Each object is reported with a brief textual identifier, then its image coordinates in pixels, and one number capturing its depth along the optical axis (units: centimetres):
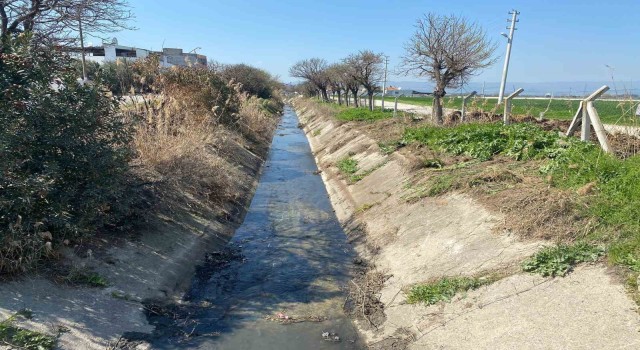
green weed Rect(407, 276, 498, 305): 699
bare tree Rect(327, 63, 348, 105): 4745
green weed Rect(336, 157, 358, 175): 1815
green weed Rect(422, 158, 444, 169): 1249
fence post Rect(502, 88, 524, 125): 1531
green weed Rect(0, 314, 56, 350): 572
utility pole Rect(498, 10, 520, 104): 4034
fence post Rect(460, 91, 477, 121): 1970
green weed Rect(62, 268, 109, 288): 738
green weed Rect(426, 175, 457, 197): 1064
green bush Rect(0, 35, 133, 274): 673
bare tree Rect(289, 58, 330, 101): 6332
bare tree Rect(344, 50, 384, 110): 4159
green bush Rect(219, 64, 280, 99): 5202
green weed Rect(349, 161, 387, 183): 1616
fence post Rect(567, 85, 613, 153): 943
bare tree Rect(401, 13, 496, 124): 1991
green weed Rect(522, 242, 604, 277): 623
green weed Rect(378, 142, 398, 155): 1678
